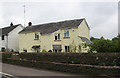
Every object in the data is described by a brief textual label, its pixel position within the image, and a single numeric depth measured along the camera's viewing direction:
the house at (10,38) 24.82
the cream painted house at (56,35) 17.95
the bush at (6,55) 14.24
